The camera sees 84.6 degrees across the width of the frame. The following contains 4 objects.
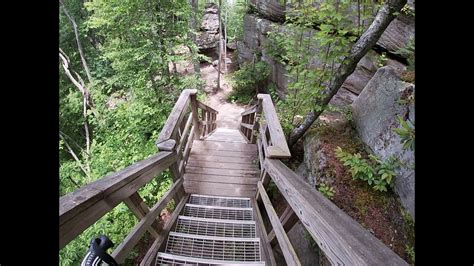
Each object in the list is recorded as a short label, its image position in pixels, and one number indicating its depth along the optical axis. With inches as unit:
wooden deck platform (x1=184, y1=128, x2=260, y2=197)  159.5
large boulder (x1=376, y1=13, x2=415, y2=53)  203.9
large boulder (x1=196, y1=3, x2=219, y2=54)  729.0
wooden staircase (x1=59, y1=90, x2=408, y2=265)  49.8
